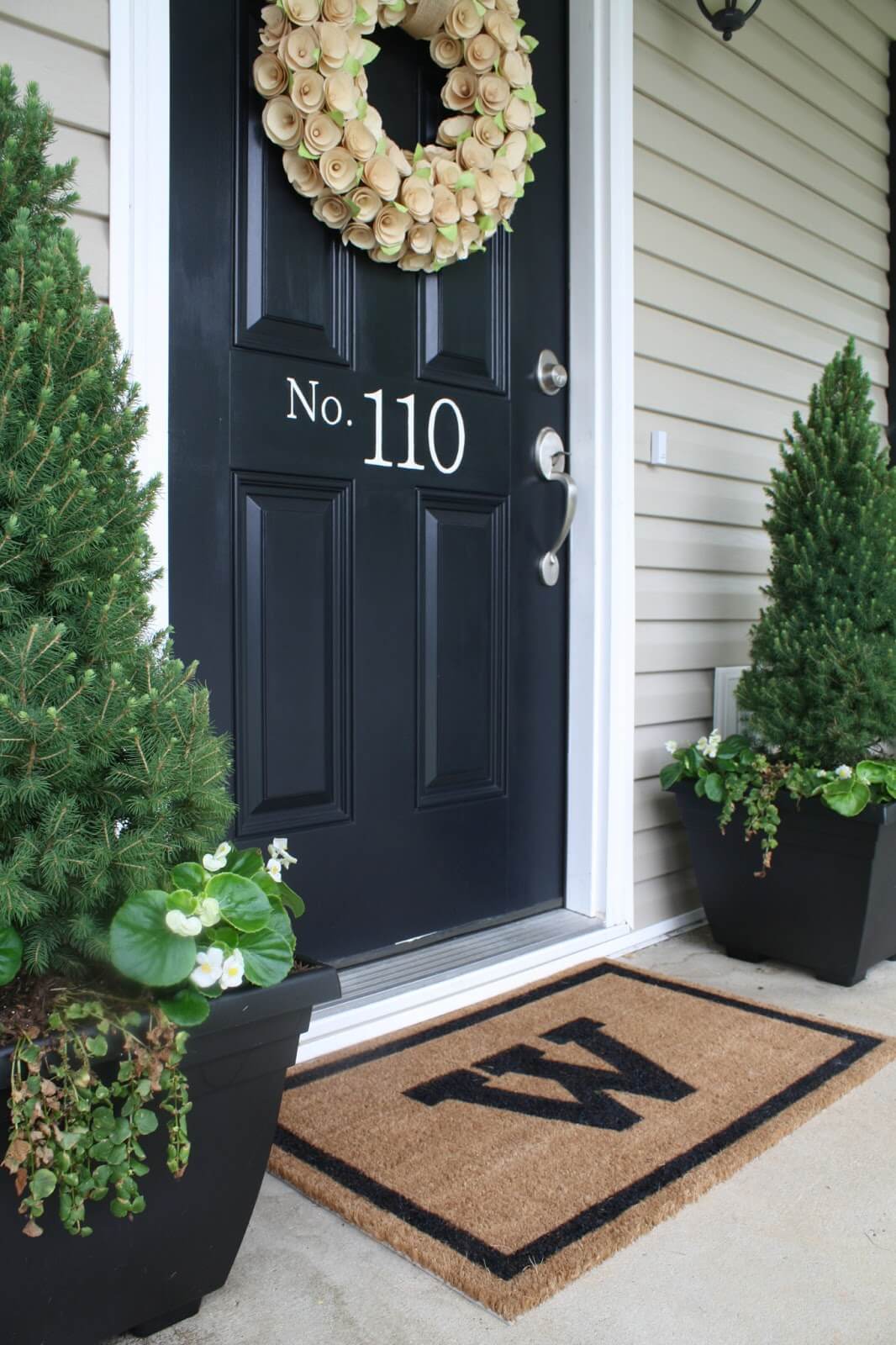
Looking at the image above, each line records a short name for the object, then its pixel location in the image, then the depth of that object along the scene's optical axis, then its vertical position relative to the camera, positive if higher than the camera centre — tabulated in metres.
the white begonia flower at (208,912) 0.98 -0.25
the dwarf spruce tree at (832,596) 2.20 +0.09
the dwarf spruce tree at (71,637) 0.96 +0.00
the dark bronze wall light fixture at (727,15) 2.38 +1.40
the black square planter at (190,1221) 0.98 -0.57
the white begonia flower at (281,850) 1.30 -0.26
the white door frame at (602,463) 2.26 +0.38
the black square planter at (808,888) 2.10 -0.52
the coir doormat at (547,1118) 1.29 -0.71
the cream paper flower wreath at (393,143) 1.71 +0.88
